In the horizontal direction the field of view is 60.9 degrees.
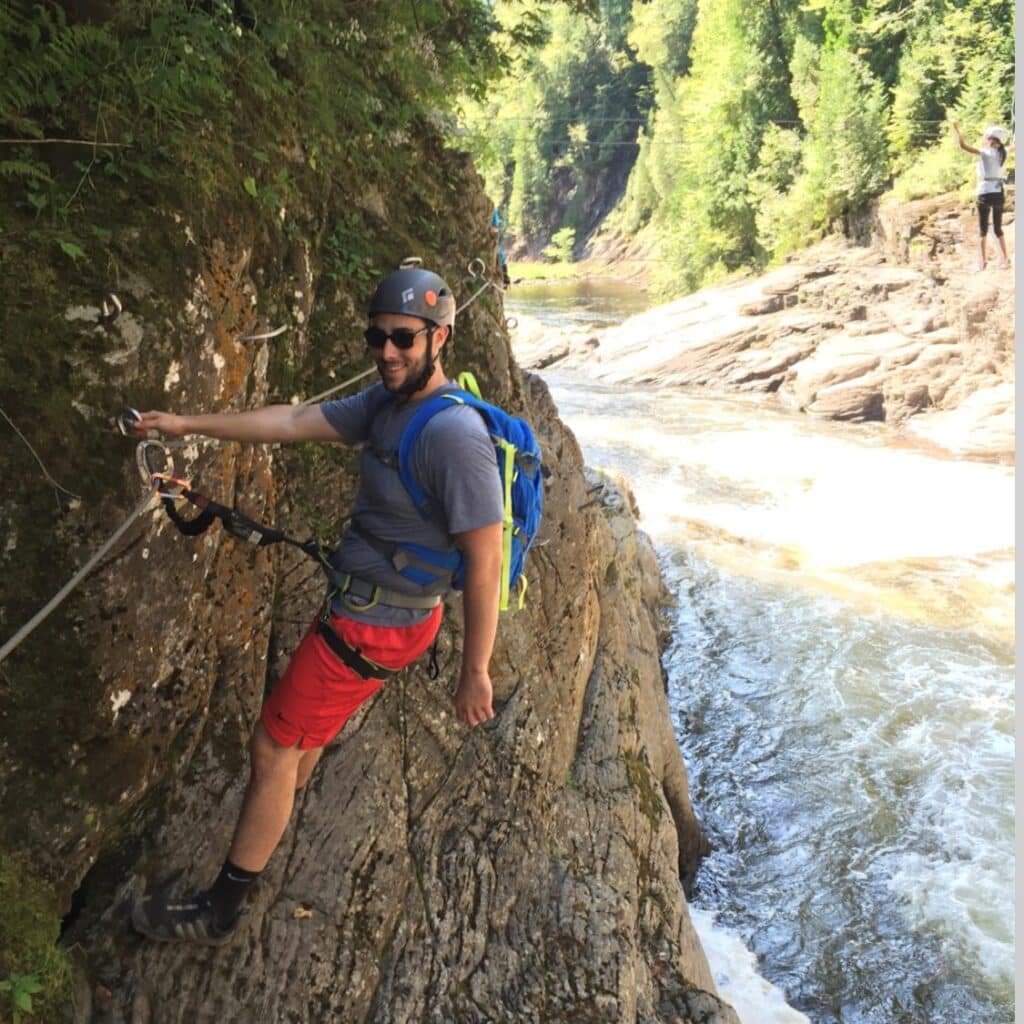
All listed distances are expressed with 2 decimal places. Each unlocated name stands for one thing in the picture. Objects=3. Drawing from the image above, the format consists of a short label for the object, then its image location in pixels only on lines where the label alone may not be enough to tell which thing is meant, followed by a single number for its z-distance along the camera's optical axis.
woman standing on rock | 11.88
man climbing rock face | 2.92
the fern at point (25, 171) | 2.91
